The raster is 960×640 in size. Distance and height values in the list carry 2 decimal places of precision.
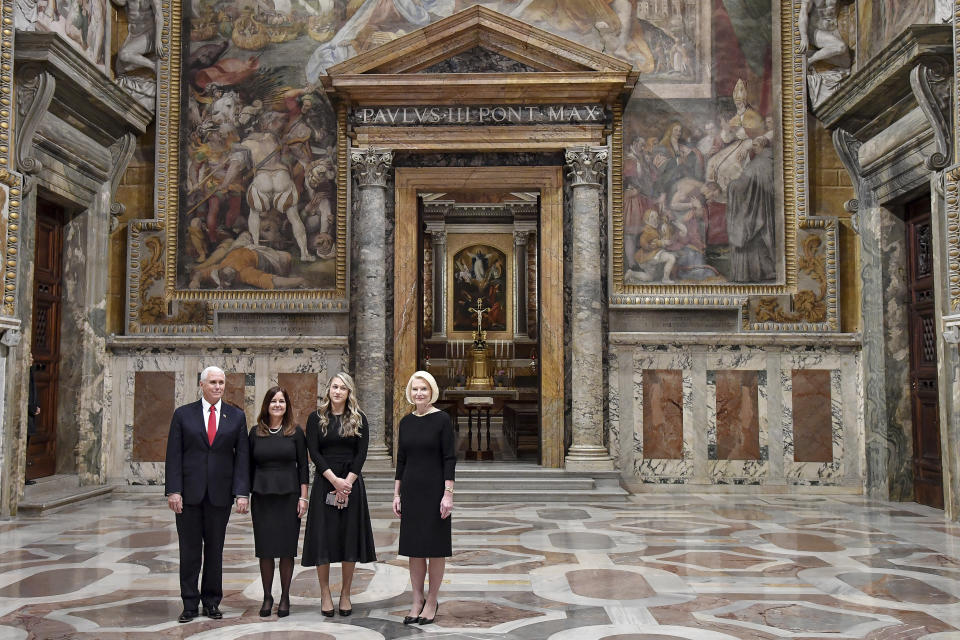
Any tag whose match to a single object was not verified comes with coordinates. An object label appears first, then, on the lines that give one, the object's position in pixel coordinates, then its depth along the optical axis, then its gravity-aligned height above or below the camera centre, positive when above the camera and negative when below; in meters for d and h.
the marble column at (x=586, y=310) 11.20 +0.67
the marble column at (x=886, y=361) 10.80 -0.03
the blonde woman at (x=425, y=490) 5.13 -0.78
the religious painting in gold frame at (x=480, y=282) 21.17 +1.95
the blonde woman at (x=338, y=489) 5.17 -0.77
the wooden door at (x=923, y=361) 10.22 -0.03
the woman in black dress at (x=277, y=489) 5.21 -0.78
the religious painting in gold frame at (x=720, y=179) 12.03 +2.56
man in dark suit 5.25 -0.73
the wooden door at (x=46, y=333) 10.48 +0.37
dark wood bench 13.12 -1.07
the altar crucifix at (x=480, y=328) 19.13 +0.77
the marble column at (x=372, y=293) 11.30 +0.91
